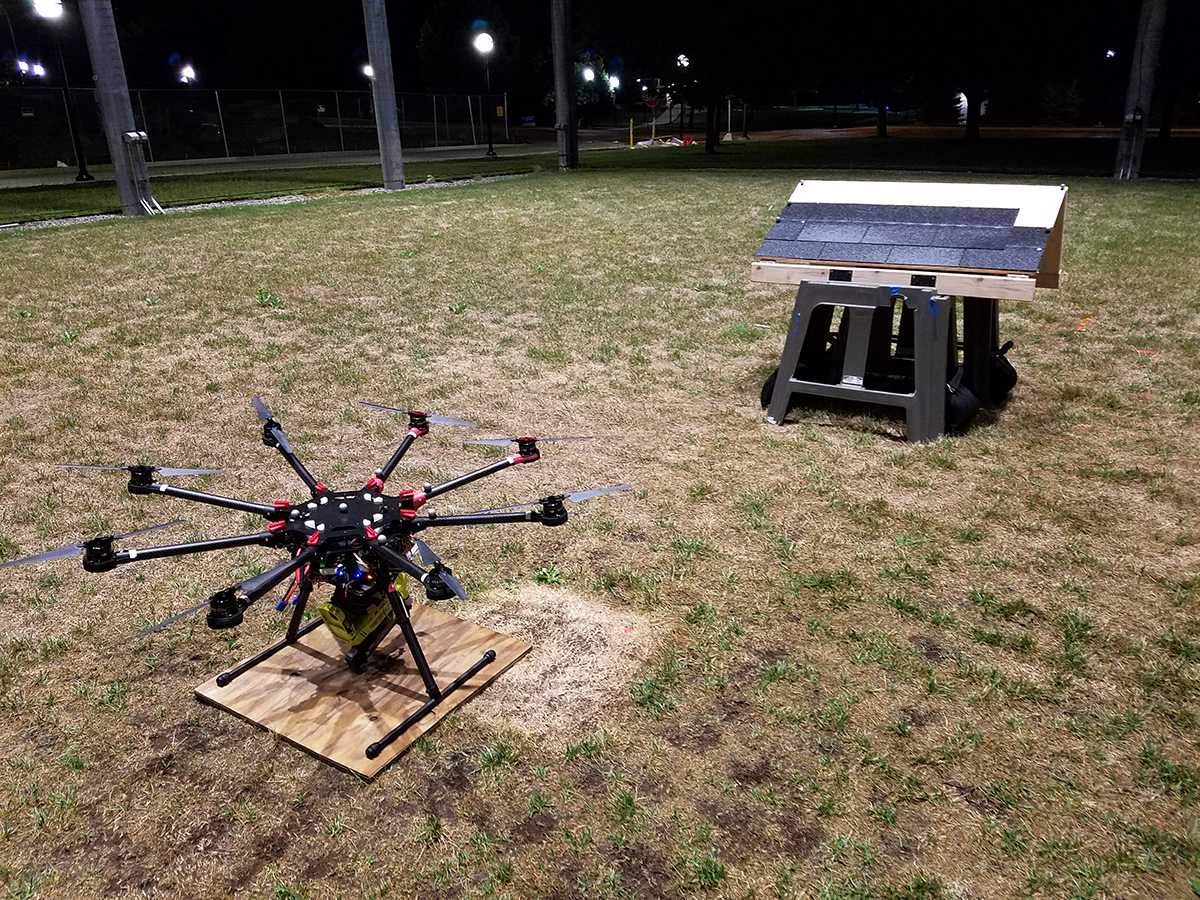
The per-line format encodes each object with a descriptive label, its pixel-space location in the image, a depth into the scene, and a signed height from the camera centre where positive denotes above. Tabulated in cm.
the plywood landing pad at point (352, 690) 292 -186
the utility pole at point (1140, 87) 1741 +109
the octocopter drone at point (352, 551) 242 -111
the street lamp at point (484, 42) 2767 +384
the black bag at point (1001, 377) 583 -155
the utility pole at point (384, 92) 1836 +161
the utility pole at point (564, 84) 2323 +209
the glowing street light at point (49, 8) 1625 +318
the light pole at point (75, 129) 2162 +127
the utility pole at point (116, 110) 1440 +112
